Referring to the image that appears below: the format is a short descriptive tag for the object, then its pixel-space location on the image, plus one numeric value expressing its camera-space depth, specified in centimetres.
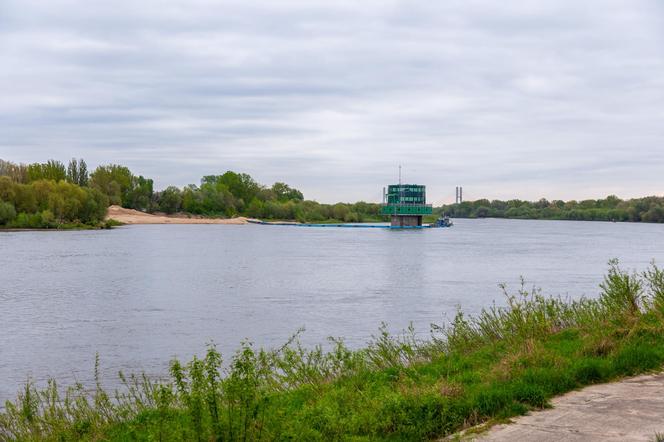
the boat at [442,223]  19538
